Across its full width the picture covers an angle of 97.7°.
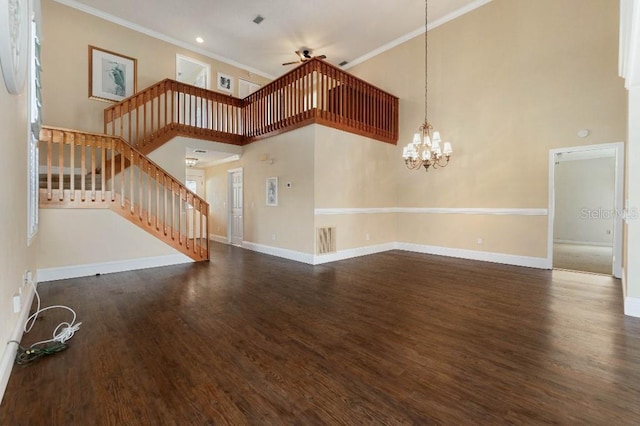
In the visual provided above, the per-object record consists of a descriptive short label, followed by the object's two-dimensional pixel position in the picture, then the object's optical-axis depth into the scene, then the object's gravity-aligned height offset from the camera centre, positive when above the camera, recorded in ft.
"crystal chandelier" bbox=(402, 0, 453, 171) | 18.07 +4.16
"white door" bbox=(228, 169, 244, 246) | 25.89 +0.13
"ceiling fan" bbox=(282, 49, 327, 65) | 26.42 +14.83
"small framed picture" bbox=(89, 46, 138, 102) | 21.09 +10.45
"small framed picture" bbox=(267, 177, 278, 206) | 21.40 +1.44
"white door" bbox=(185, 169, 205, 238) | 31.72 +3.30
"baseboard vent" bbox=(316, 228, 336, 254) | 19.03 -2.12
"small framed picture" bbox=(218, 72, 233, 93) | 28.32 +13.04
